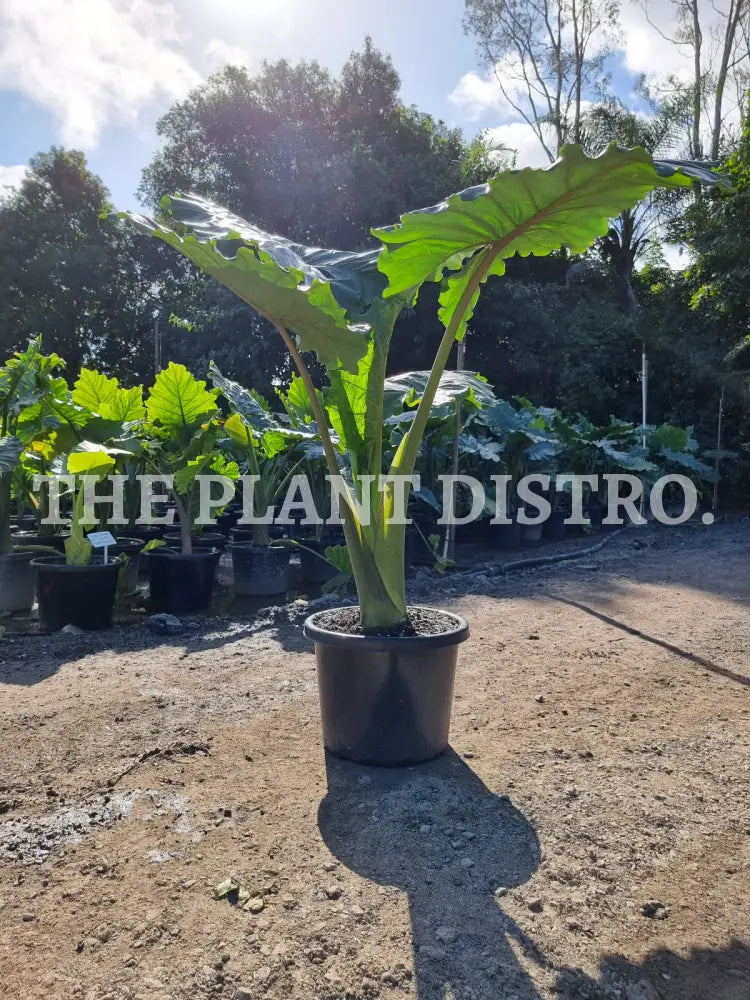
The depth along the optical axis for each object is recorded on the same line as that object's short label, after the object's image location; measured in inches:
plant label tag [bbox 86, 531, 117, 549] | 150.7
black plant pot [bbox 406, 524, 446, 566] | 249.8
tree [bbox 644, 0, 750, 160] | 608.1
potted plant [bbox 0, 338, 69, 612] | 166.4
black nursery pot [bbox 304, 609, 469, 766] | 84.1
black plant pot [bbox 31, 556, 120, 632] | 155.0
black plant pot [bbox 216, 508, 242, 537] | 289.9
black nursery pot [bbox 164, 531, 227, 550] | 214.0
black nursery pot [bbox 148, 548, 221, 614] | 176.7
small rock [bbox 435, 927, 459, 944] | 55.3
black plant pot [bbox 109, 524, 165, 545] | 217.6
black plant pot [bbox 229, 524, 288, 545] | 220.5
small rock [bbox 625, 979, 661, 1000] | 50.0
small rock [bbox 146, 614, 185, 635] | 152.8
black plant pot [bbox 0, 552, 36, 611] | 173.3
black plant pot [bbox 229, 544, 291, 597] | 195.3
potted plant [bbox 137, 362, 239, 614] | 176.1
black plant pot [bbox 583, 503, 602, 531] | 344.2
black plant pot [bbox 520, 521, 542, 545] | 311.9
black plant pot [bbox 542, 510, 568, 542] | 325.1
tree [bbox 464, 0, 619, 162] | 691.4
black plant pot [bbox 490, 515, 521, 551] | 294.7
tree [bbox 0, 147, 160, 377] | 625.0
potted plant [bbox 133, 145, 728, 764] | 70.1
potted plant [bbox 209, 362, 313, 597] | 192.4
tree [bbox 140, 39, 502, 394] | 500.7
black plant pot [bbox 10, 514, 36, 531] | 231.4
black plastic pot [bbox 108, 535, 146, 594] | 186.4
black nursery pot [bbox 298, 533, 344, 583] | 215.5
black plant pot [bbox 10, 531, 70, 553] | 197.5
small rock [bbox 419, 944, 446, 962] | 53.4
